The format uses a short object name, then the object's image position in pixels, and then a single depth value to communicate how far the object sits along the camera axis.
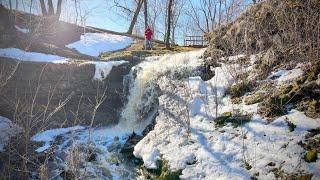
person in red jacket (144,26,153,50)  13.08
